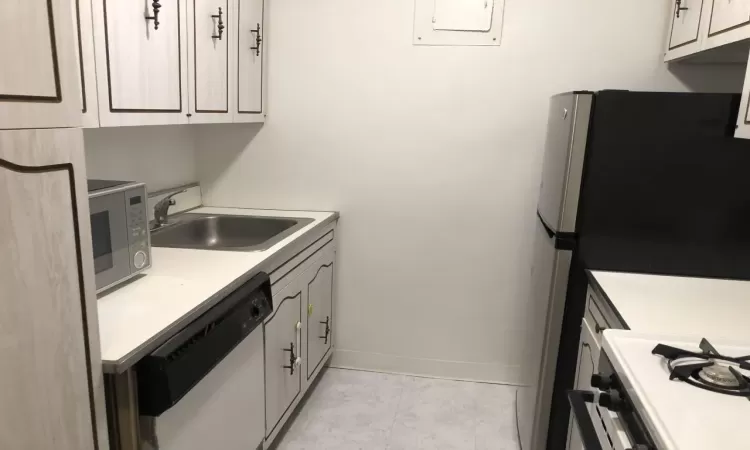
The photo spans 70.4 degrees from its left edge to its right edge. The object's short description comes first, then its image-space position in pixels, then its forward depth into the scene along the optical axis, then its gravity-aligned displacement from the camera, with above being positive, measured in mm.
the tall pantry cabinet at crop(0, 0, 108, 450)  839 -206
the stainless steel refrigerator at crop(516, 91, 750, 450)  1725 -190
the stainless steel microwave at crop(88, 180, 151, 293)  1429 -314
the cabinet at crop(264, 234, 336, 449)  2057 -879
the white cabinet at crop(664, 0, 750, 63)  1541 +387
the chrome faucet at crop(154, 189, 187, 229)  2359 -403
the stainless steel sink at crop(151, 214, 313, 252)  2504 -508
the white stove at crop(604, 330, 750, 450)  954 -500
